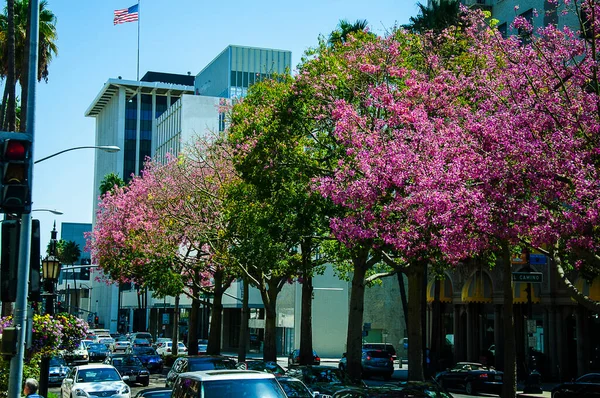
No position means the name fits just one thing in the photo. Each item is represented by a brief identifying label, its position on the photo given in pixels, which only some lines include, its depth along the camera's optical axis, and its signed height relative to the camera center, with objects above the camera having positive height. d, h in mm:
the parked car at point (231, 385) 13758 -1463
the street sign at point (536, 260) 30370 +1685
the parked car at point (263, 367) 29566 -2462
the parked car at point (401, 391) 16266 -1837
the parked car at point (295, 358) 44969 -3241
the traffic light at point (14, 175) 11719 +1786
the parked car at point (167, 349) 63469 -3919
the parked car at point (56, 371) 40453 -3706
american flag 82069 +28680
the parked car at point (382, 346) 54650 -3023
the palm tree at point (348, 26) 43531 +14958
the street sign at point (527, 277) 28547 +974
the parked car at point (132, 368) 38688 -3337
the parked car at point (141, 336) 74556 -3429
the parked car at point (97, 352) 56116 -3764
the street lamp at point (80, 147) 22984 +4400
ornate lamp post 25109 +712
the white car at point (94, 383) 27625 -2952
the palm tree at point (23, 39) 32219 +10511
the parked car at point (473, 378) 37750 -3529
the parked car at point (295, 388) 20750 -2263
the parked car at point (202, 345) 71031 -4264
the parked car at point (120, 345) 69438 -3979
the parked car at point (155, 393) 22250 -2621
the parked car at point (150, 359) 48031 -3547
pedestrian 15094 -1684
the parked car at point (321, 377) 24234 -2355
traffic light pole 13789 +696
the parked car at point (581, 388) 29828 -3089
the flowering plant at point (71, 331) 22000 -896
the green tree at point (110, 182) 97612 +14289
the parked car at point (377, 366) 45875 -3603
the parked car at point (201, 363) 27594 -2213
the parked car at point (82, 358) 48391 -3682
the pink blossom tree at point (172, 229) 41156 +3887
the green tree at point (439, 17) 37719 +13796
